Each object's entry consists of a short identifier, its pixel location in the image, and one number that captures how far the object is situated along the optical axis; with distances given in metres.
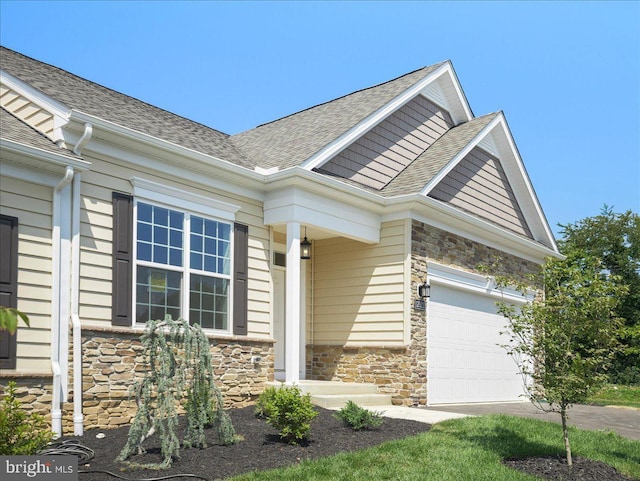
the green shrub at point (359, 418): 9.12
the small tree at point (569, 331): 7.53
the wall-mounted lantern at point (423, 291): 13.30
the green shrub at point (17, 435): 5.89
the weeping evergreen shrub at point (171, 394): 7.28
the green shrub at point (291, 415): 8.19
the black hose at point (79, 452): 6.52
